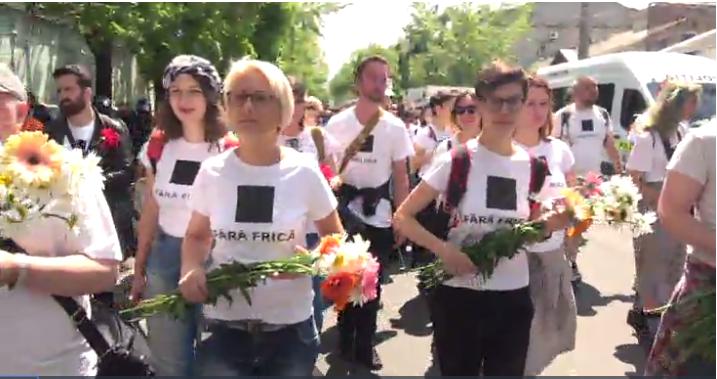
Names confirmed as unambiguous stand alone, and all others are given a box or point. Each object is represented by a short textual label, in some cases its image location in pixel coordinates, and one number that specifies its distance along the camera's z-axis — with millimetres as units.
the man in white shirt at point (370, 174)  5836
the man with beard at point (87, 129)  5547
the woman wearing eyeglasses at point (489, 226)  3588
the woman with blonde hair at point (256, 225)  3016
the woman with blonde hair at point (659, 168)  5949
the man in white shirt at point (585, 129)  8422
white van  14789
